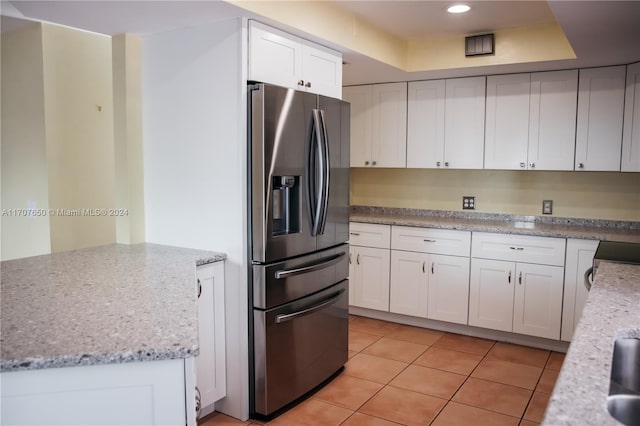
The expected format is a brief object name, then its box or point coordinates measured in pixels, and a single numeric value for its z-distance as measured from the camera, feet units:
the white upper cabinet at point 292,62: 8.96
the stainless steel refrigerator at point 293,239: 8.91
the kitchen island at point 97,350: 4.54
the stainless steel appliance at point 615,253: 8.64
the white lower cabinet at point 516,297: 12.54
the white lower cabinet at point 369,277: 14.73
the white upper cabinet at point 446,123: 14.26
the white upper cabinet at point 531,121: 13.17
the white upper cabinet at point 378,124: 15.29
